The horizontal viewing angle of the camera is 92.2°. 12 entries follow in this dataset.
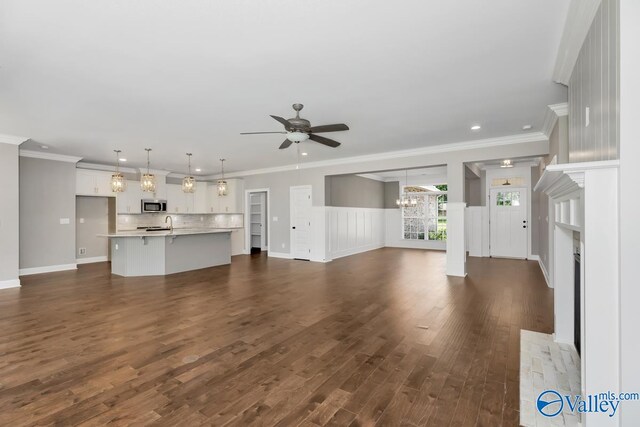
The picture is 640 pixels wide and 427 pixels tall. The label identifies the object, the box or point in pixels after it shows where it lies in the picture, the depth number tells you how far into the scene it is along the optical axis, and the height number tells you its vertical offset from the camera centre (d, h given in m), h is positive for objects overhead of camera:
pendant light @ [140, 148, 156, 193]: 6.04 +0.62
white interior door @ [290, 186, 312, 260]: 8.54 -0.26
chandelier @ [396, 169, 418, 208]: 10.47 +0.42
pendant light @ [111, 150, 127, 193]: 5.97 +0.60
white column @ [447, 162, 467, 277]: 6.09 -0.17
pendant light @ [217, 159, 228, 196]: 7.37 +0.61
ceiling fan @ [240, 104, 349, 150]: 3.67 +1.04
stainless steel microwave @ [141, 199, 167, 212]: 8.73 +0.25
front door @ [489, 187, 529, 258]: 8.37 -0.30
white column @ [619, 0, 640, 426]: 1.52 +0.07
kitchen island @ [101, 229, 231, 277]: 6.33 -0.83
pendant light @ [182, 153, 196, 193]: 6.75 +0.65
